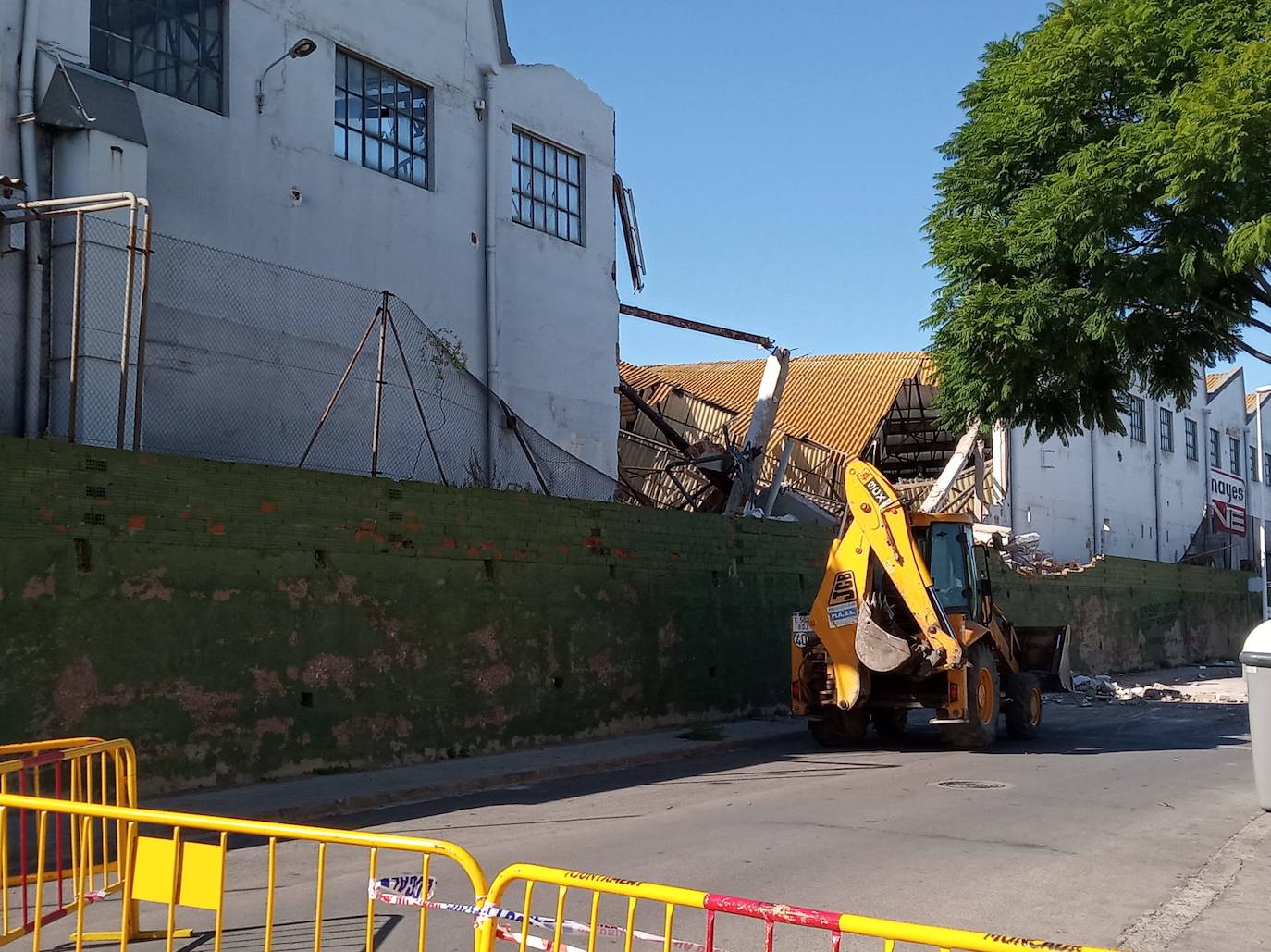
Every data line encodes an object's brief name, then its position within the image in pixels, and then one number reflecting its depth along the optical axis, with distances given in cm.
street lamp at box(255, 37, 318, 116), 1644
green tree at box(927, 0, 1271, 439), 1366
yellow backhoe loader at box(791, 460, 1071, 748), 1437
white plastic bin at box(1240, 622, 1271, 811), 1069
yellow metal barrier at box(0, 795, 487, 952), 440
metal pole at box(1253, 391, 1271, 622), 4216
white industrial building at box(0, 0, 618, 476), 1443
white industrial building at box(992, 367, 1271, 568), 3516
